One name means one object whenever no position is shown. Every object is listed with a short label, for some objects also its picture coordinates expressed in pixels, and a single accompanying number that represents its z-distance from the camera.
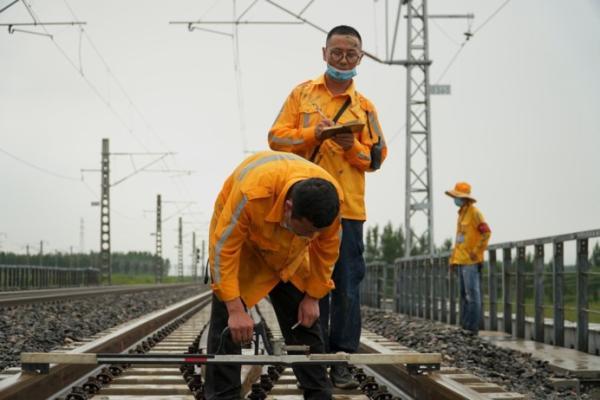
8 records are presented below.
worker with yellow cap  11.62
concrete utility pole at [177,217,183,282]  81.00
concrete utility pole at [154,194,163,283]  65.44
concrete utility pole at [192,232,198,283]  93.31
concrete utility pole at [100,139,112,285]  44.72
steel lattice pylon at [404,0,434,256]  22.91
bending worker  3.64
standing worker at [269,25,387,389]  5.13
